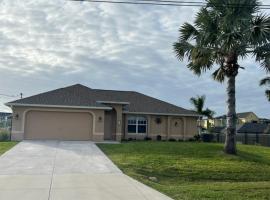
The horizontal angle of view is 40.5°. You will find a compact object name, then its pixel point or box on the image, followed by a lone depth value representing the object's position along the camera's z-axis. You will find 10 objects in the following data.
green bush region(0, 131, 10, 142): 28.40
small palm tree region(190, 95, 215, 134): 49.09
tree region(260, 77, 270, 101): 35.53
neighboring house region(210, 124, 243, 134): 46.60
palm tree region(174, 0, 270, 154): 18.86
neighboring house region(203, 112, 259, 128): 68.75
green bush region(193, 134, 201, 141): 34.72
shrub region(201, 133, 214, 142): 35.30
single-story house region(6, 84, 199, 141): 27.61
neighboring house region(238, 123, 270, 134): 44.62
